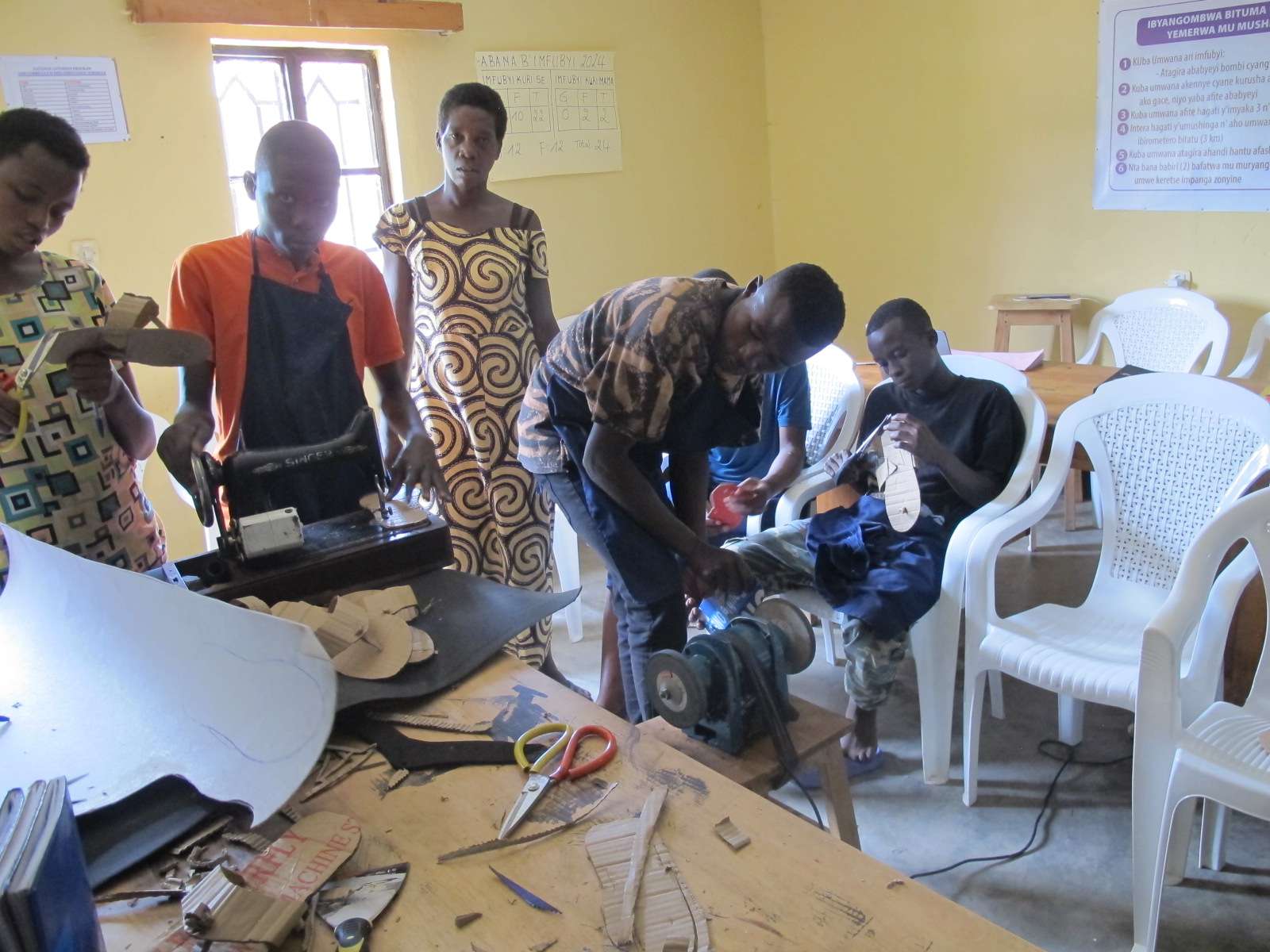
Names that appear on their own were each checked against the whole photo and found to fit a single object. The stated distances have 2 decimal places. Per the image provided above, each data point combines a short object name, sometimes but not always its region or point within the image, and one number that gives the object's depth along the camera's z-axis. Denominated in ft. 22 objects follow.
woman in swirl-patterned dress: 7.48
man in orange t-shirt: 5.79
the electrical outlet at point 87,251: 10.32
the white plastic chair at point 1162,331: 12.01
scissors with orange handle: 3.54
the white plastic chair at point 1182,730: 5.46
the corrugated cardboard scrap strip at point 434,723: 4.07
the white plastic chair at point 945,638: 7.57
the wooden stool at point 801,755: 4.42
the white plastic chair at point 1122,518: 6.96
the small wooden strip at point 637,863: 2.96
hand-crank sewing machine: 4.88
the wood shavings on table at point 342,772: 3.76
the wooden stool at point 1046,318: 13.37
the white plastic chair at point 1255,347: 11.80
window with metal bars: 11.57
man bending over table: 5.28
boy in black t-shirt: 7.50
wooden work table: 2.94
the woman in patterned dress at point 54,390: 5.02
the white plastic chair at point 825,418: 9.04
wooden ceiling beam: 10.13
